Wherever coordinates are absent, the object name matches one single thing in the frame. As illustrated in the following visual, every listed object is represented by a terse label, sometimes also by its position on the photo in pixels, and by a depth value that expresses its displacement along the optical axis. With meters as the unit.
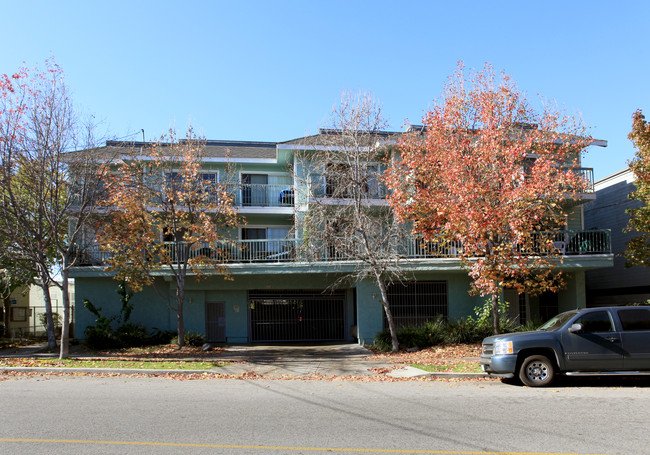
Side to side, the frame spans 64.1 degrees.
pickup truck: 10.32
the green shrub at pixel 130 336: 18.81
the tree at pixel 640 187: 16.14
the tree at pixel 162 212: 17.00
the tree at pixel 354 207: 17.06
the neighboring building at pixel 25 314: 24.03
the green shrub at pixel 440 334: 17.81
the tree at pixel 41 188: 14.92
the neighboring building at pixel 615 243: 22.77
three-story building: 19.48
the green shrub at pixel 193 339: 18.88
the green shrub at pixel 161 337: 19.62
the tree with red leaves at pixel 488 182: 14.55
